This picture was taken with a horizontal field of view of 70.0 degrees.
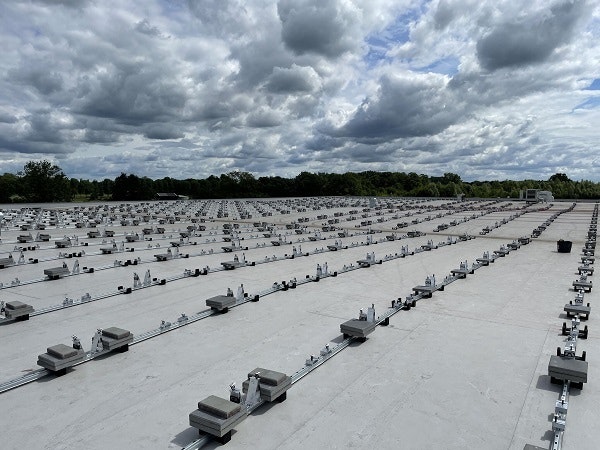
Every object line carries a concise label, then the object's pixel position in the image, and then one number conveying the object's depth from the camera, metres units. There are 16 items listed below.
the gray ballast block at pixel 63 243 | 22.88
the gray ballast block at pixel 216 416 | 5.54
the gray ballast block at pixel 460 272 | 16.05
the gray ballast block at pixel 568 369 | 7.03
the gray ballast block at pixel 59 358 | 7.31
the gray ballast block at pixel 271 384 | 6.43
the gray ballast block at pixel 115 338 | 8.22
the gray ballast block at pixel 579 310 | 11.02
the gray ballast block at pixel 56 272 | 14.70
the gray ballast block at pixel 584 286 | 14.23
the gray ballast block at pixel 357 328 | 9.05
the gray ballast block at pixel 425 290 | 13.00
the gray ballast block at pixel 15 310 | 10.11
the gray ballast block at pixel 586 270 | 16.92
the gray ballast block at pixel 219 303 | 11.01
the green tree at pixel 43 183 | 83.81
